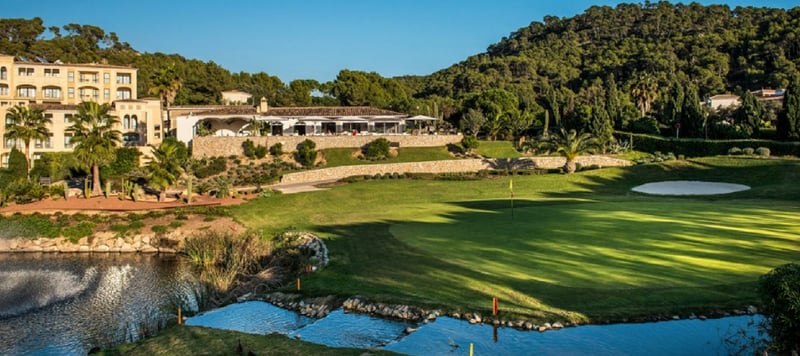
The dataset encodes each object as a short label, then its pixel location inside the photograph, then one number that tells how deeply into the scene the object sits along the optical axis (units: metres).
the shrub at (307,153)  64.38
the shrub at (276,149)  65.75
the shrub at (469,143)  69.25
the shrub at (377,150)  67.12
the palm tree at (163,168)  44.78
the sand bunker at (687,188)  47.78
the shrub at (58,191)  45.00
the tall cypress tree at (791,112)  61.94
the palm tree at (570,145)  59.16
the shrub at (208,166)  59.03
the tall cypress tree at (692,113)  72.56
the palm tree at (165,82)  76.00
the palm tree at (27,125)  56.38
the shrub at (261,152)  64.88
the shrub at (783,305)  13.46
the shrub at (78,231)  37.41
